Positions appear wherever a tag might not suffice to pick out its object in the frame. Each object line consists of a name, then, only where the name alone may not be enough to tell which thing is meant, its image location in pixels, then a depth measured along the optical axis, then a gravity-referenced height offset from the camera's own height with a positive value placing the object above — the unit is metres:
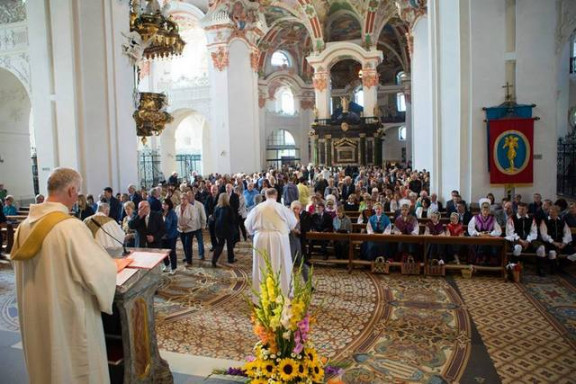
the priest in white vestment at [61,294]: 2.58 -0.75
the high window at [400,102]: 37.96 +5.74
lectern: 2.87 -1.17
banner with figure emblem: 9.34 +0.30
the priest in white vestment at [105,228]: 3.92 -0.54
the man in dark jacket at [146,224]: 7.16 -0.90
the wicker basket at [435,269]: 7.34 -1.81
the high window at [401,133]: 38.00 +2.89
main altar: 29.64 +1.91
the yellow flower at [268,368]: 2.41 -1.14
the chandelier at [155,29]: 11.51 +3.97
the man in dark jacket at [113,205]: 9.67 -0.76
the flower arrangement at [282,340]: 2.38 -1.00
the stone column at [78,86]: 10.55 +2.25
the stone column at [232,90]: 20.78 +4.03
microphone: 3.31 -0.63
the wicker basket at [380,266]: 7.61 -1.81
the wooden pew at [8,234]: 9.16 -1.30
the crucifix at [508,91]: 9.42 +1.60
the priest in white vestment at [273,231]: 5.73 -0.85
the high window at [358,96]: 38.86 +6.53
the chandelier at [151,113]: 12.17 +1.68
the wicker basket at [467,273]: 7.22 -1.87
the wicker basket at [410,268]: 7.47 -1.82
